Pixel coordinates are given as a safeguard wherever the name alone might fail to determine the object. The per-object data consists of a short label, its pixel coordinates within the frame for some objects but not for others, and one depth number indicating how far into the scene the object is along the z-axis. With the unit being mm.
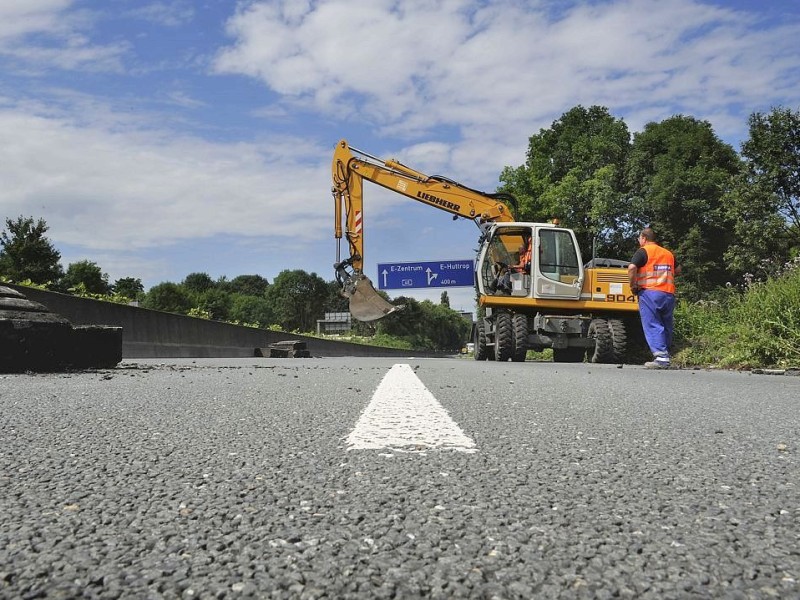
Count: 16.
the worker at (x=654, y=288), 10367
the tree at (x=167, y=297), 87312
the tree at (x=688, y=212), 36844
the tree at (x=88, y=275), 65125
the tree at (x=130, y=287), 84838
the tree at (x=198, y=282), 125094
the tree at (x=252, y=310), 117062
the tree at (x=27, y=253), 41125
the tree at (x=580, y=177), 35531
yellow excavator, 14273
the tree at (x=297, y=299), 120312
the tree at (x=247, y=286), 145500
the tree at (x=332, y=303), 128000
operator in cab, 15242
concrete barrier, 12828
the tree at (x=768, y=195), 29031
